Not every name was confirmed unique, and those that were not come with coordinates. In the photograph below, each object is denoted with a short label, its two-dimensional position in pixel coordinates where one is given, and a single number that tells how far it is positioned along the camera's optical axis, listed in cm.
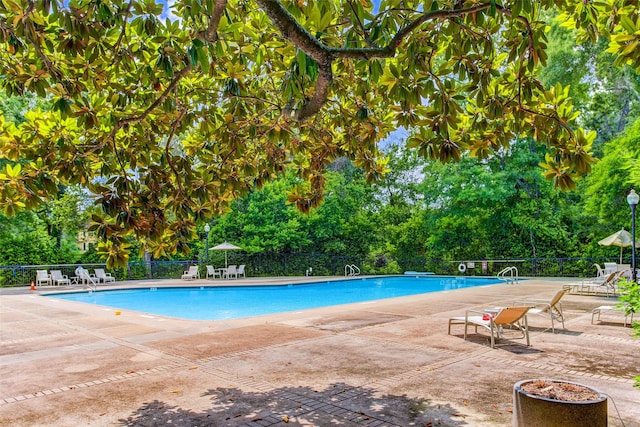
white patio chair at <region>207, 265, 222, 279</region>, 2445
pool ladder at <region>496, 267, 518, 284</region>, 1936
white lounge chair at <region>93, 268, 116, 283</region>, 2242
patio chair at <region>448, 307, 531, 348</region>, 706
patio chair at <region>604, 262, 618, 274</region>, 1715
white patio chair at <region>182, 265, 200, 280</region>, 2359
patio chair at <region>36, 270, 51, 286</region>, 2074
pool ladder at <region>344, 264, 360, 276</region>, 2580
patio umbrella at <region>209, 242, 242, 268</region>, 2312
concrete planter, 320
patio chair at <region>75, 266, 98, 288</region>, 2091
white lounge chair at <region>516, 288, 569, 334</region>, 823
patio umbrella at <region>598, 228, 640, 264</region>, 1667
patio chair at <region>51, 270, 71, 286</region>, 2079
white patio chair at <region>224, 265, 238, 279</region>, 2430
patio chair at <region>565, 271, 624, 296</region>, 1376
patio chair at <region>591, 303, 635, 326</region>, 869
